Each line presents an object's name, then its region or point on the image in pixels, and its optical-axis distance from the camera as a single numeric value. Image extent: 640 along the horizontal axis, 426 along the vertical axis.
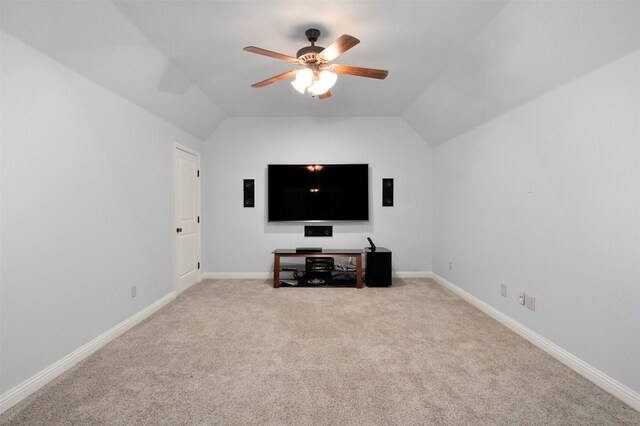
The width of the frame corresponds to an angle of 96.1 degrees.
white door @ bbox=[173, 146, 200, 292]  3.89
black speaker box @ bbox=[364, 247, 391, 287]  4.24
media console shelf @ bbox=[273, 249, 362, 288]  4.21
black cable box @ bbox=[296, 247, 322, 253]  4.34
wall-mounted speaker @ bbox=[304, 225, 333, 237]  4.71
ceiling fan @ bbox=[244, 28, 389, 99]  2.30
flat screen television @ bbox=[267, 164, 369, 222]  4.64
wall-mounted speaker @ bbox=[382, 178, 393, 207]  4.72
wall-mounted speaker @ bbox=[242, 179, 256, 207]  4.71
